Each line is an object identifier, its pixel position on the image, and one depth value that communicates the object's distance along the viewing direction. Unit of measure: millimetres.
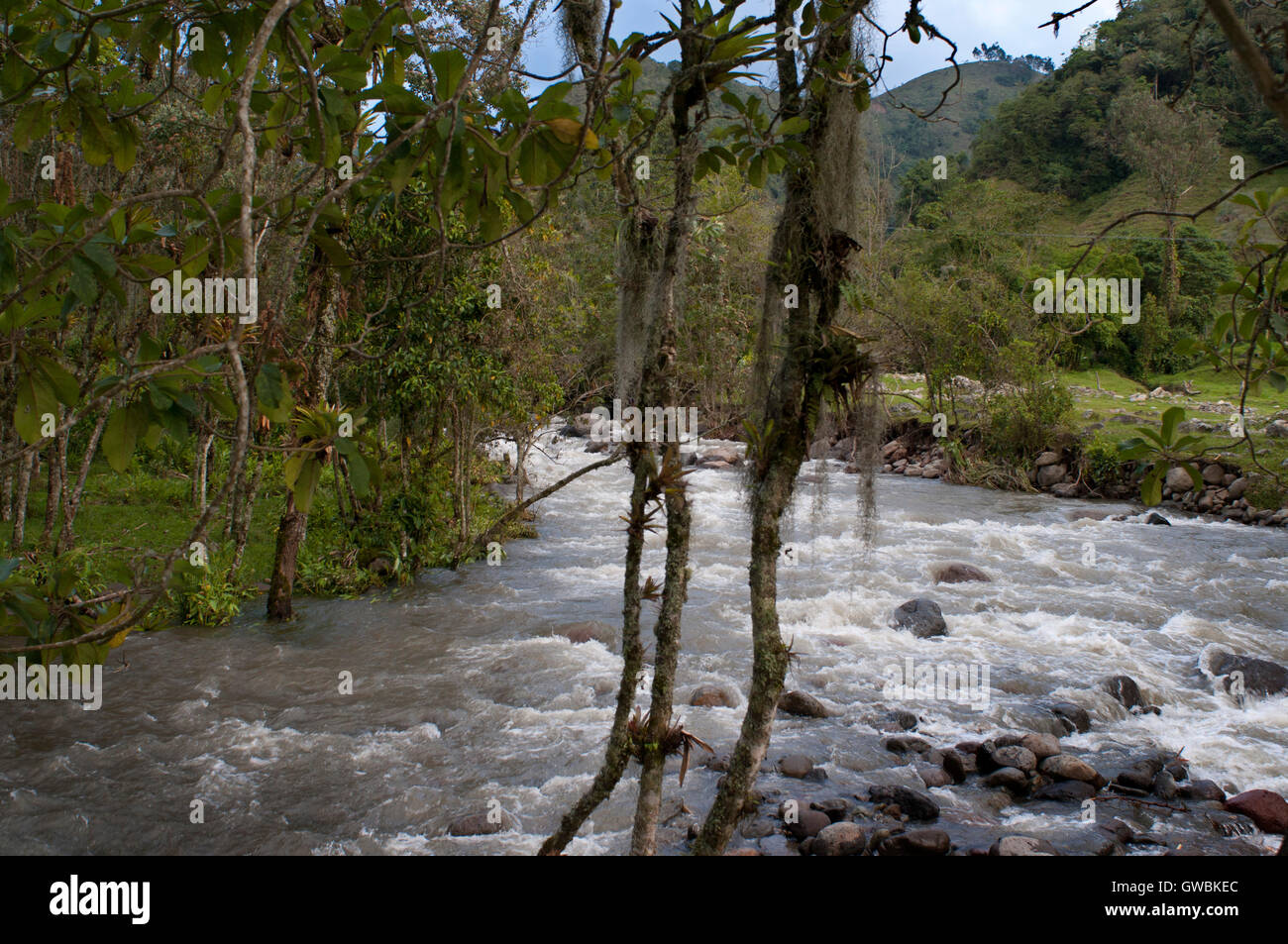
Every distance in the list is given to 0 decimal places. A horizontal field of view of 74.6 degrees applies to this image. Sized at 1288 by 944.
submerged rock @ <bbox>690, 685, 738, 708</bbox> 6895
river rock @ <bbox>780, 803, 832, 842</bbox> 5055
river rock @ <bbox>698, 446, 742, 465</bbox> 20922
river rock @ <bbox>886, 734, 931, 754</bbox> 6238
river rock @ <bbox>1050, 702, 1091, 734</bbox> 6688
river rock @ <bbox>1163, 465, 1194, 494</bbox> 15664
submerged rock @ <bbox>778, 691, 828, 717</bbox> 6891
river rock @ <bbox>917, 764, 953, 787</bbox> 5785
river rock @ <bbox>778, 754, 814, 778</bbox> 5866
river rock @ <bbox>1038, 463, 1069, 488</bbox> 17266
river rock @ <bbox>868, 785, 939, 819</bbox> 5293
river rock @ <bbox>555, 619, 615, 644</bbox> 8570
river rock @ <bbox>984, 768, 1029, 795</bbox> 5645
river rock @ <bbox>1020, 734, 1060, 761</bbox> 6055
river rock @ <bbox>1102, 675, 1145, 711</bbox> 7109
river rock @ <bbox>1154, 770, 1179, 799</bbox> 5605
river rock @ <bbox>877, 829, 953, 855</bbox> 4680
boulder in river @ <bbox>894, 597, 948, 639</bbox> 8766
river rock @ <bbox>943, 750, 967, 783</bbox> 5836
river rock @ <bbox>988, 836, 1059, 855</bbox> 4645
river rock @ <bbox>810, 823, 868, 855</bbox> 4793
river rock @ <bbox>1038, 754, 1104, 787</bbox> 5754
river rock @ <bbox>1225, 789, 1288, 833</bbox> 5160
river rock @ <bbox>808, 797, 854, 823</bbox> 5258
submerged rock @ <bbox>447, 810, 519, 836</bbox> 5051
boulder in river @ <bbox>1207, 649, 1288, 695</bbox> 7250
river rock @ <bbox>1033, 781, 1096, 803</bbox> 5590
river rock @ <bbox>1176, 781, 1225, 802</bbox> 5582
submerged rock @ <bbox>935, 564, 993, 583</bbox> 10703
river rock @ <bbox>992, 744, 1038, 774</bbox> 5852
